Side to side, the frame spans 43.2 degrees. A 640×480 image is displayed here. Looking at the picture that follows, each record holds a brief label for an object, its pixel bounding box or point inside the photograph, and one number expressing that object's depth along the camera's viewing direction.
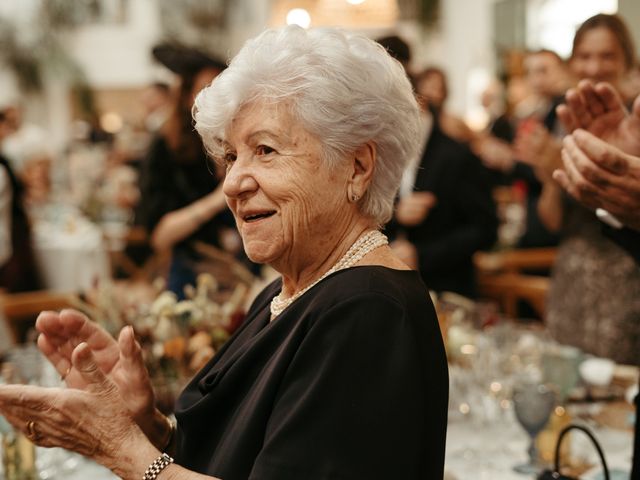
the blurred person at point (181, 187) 3.43
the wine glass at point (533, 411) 2.08
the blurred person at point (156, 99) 9.08
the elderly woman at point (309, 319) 1.25
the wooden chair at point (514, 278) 5.04
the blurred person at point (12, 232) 5.09
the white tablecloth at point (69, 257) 6.36
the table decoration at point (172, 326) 2.33
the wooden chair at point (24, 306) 4.23
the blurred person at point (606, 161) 1.79
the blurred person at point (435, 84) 5.80
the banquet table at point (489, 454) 2.03
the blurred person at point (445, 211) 3.64
